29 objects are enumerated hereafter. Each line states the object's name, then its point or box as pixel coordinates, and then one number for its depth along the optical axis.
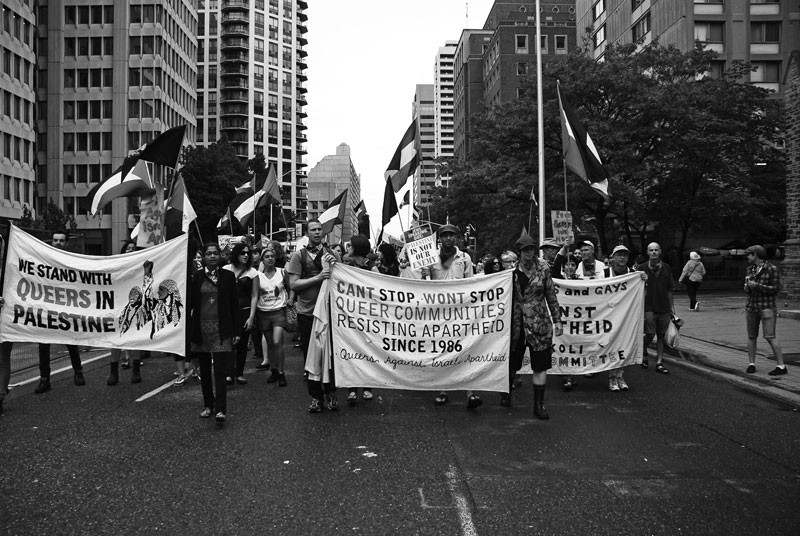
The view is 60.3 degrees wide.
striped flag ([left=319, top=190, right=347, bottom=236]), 18.66
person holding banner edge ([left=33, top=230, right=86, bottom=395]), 8.22
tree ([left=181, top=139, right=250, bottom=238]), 54.69
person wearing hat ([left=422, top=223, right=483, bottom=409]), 7.79
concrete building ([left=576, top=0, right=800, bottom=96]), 43.47
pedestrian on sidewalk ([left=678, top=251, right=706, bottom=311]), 21.47
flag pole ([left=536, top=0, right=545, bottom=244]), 21.28
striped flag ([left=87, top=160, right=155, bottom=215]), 12.96
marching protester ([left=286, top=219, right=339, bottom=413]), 7.19
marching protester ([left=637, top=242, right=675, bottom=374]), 10.20
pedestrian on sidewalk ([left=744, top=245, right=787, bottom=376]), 9.18
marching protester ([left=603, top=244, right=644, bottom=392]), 8.72
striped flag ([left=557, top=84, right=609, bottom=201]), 12.38
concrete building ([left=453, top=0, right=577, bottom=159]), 81.56
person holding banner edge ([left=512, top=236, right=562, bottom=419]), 7.02
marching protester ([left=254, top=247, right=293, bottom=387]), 9.26
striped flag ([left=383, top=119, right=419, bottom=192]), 11.89
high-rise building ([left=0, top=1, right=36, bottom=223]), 46.66
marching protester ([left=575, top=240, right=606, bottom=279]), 9.44
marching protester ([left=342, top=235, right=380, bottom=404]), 7.50
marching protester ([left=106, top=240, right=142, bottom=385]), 8.87
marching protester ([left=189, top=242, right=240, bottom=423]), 6.82
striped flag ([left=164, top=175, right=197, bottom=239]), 14.52
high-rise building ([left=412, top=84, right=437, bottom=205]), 189.27
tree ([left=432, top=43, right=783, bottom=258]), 27.67
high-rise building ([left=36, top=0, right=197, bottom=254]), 60.75
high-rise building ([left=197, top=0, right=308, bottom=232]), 119.06
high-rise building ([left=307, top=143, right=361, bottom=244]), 111.69
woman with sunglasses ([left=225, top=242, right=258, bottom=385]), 9.28
